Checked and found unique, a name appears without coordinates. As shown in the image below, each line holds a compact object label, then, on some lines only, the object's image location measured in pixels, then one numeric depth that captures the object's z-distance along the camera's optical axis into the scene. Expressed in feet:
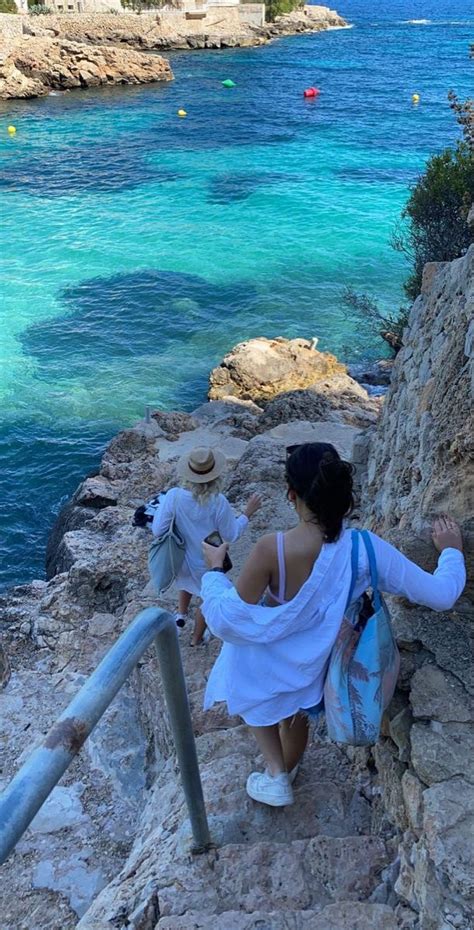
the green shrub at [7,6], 196.34
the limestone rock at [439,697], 10.37
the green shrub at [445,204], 51.29
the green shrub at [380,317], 58.18
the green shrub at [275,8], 252.01
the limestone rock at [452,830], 8.15
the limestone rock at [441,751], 9.61
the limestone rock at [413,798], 9.41
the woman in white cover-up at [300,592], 9.67
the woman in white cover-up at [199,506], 16.60
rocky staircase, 9.16
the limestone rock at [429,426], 12.84
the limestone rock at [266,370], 52.65
